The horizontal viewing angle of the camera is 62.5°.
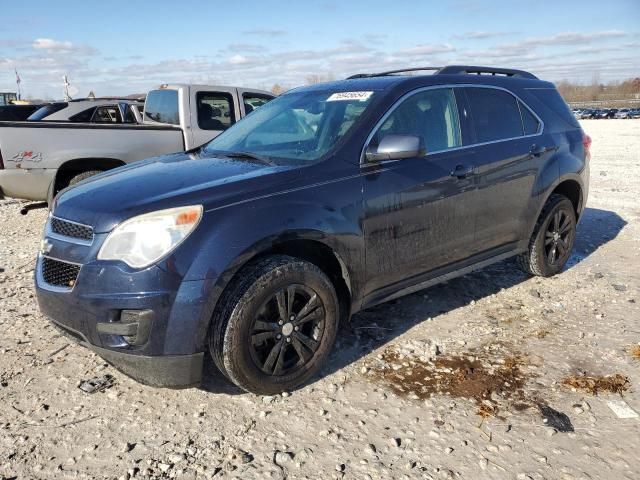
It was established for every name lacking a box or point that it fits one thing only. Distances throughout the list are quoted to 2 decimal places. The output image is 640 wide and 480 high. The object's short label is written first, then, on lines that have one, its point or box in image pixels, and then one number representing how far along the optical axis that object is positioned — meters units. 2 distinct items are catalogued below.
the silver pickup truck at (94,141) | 6.12
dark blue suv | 2.66
